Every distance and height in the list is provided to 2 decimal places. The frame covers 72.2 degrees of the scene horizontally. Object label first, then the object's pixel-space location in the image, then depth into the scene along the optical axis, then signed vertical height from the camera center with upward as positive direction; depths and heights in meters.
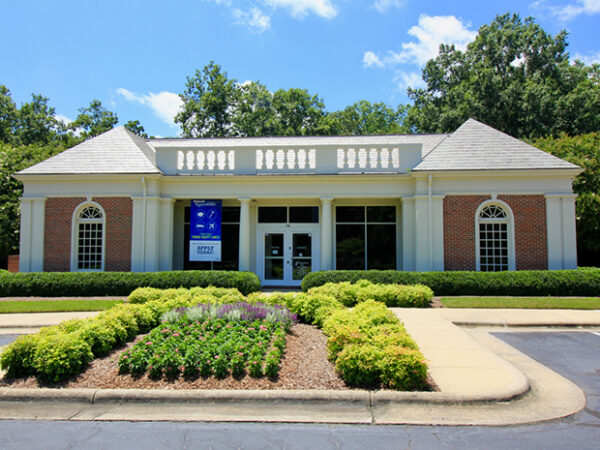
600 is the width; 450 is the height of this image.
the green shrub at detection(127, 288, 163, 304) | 10.82 -1.18
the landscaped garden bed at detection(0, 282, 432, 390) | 5.41 -1.47
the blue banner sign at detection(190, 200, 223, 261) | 16.97 +0.87
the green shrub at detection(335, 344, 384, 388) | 5.35 -1.51
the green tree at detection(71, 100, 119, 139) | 44.19 +14.44
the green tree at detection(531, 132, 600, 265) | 18.94 +3.04
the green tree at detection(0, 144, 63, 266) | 21.89 +2.91
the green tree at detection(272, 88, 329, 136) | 41.50 +14.04
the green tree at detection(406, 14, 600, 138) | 32.19 +14.34
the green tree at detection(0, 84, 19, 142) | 46.56 +15.60
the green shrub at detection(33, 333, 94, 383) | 5.56 -1.47
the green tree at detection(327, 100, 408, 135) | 50.45 +16.56
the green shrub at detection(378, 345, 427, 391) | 5.23 -1.54
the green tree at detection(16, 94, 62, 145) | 47.88 +15.04
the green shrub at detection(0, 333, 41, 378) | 5.72 -1.51
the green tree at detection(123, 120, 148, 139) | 43.12 +13.06
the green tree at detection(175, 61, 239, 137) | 41.50 +14.37
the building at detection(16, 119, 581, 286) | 15.55 +1.84
